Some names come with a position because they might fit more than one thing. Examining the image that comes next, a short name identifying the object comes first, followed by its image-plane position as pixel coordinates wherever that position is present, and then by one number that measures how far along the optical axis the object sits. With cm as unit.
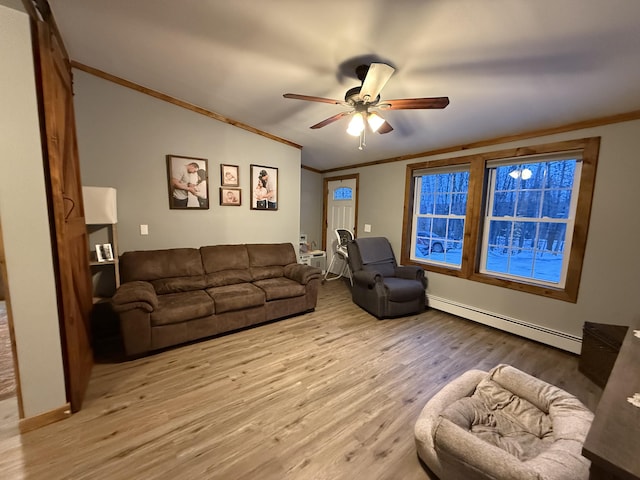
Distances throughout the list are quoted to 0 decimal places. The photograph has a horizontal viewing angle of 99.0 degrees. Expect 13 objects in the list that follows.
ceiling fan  186
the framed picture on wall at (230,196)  378
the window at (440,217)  378
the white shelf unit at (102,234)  265
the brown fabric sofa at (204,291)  247
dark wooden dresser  75
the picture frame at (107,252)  285
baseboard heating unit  281
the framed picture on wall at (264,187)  403
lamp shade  262
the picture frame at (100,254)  280
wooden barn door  167
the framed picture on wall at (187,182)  339
